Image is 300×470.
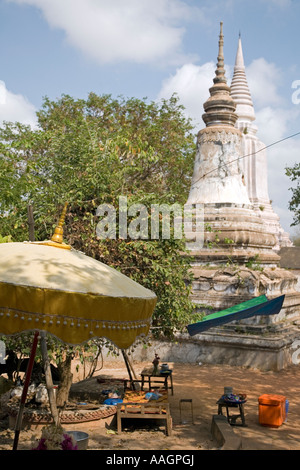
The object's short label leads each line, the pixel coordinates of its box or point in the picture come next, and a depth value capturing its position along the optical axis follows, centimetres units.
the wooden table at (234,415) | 743
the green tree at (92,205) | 848
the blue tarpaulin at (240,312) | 836
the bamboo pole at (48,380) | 506
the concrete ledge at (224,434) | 586
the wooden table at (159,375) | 886
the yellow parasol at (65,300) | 380
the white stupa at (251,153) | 2544
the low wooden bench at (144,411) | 698
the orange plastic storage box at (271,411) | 730
